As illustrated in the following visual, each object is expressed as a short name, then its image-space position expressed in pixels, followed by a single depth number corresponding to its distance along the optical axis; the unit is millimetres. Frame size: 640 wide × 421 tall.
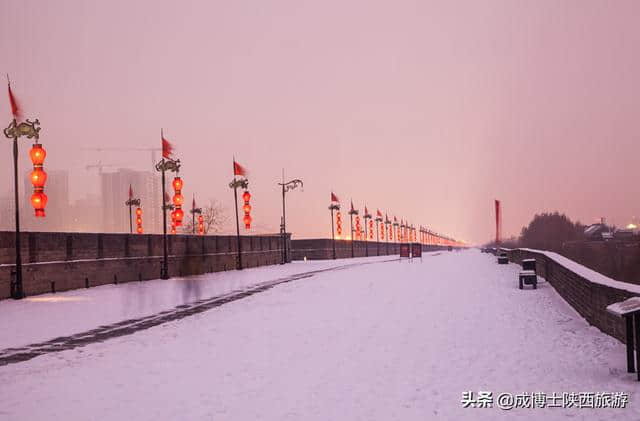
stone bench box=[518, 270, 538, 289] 25828
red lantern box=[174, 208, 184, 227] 46062
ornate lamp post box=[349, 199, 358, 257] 95500
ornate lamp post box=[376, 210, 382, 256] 124125
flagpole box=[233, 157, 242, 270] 47344
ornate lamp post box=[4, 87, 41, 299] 23766
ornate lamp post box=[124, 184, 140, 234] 66906
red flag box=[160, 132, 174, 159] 40175
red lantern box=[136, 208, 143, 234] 67812
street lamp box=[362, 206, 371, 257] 101312
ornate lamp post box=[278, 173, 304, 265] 61750
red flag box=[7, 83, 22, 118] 25781
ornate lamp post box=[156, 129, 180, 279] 37719
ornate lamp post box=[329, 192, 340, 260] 86375
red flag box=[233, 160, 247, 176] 52188
